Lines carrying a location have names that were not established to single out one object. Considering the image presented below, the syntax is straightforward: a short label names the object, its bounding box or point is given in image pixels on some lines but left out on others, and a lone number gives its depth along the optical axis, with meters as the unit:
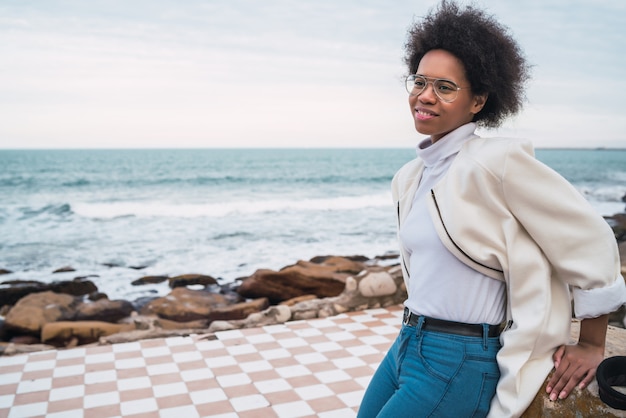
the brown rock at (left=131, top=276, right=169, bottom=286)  10.43
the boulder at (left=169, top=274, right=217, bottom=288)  9.93
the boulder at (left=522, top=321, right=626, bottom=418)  1.39
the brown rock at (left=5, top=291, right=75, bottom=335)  5.96
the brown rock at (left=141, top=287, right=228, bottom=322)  6.48
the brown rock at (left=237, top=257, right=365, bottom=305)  7.18
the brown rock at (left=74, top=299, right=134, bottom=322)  6.75
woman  1.34
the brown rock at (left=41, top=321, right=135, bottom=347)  5.43
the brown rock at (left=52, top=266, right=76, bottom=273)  12.16
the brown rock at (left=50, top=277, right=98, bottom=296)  9.26
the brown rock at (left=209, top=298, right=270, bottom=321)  6.40
